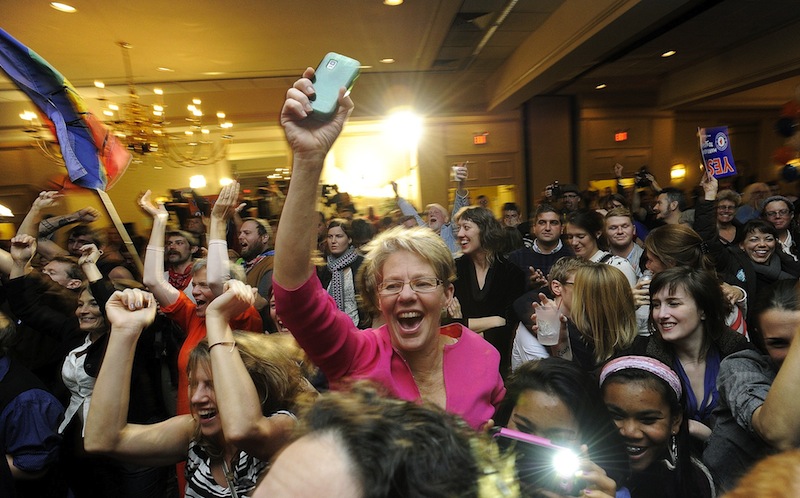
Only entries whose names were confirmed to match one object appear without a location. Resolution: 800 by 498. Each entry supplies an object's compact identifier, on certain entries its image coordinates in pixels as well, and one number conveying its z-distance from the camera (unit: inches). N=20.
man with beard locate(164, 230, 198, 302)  146.4
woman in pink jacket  39.0
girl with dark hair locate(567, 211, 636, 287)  125.1
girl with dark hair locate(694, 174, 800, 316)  124.9
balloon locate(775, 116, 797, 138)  110.4
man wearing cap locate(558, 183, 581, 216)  236.9
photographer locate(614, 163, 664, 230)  231.8
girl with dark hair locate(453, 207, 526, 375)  114.7
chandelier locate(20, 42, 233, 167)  221.5
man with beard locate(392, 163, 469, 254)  186.2
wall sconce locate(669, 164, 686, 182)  411.5
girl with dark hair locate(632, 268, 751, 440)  69.1
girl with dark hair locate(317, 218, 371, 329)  130.4
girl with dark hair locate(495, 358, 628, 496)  41.6
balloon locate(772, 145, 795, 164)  112.0
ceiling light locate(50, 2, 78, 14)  190.5
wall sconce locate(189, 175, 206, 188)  400.2
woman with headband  49.1
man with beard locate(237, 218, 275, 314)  156.9
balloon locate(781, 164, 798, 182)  101.2
